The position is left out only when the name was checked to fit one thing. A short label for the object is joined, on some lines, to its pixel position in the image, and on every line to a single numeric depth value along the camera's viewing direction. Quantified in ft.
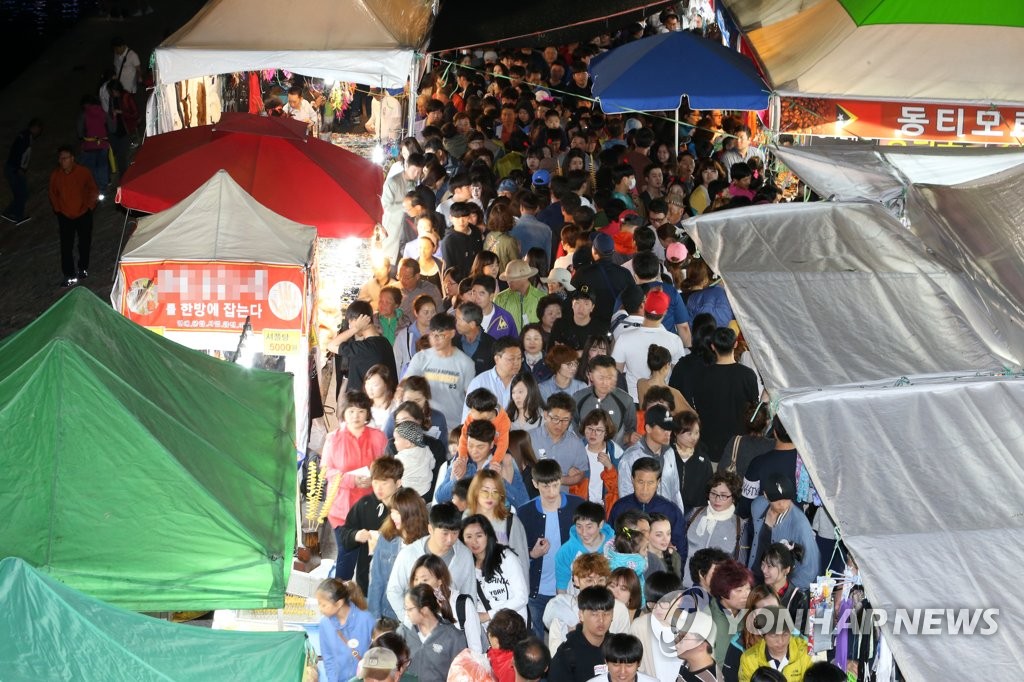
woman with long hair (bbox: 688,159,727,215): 54.65
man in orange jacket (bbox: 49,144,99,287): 55.26
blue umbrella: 56.08
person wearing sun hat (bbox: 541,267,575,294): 42.32
